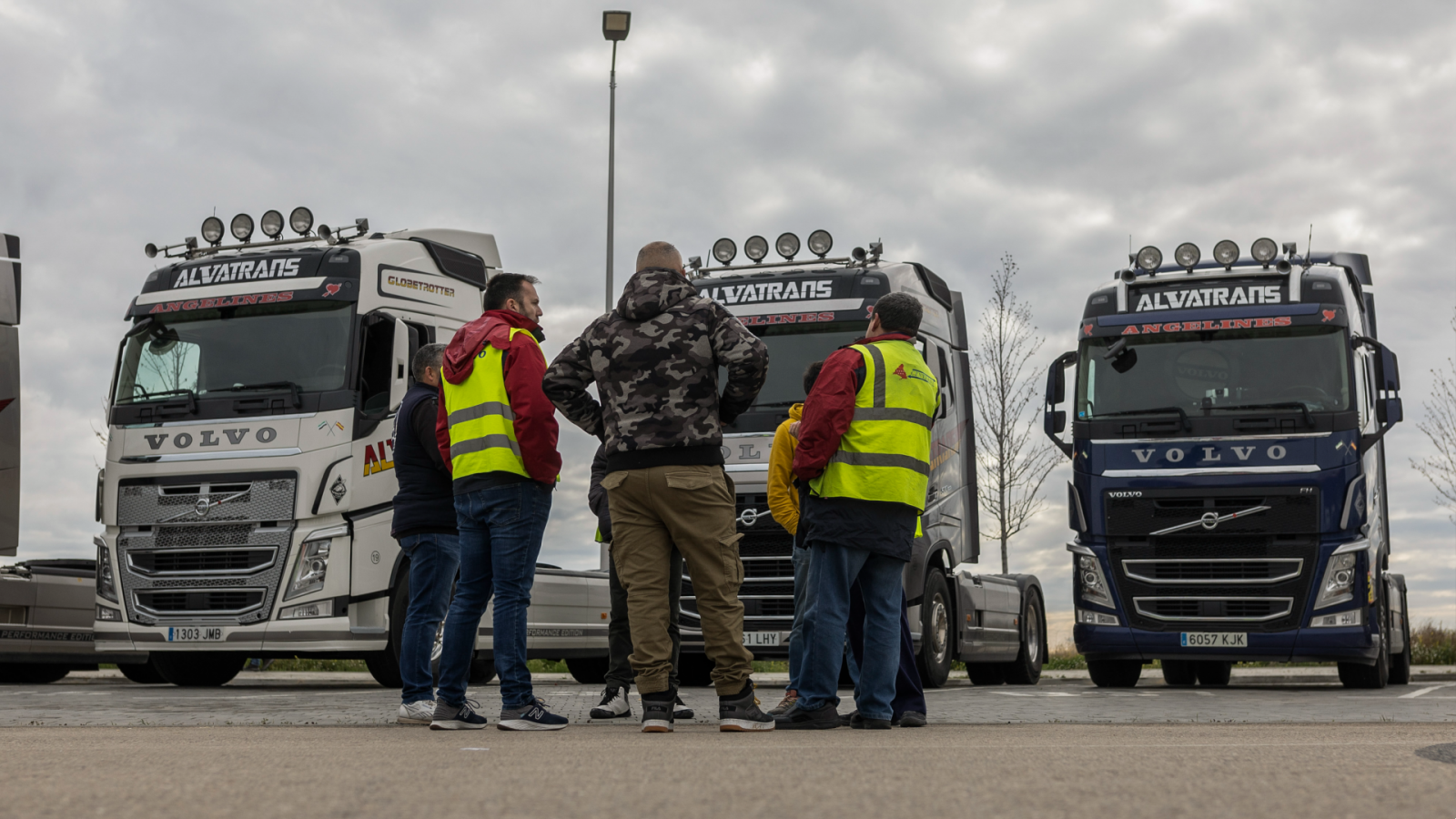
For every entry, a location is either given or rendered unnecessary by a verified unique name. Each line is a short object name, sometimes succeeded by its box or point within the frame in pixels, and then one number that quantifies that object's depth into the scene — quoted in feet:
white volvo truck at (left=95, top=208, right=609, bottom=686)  36.73
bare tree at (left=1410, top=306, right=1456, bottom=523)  79.56
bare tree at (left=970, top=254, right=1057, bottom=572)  77.97
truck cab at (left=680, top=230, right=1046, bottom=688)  36.40
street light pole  61.46
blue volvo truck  38.55
